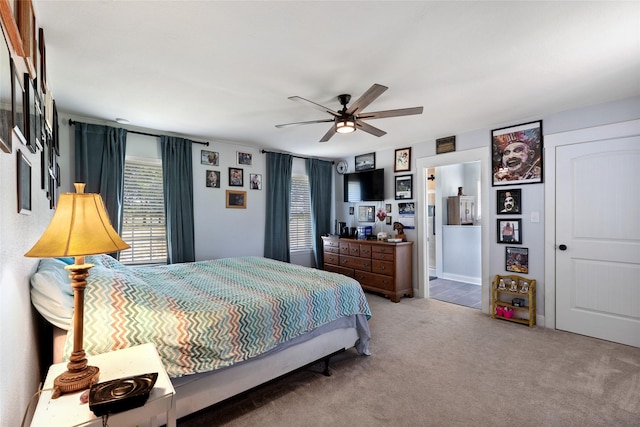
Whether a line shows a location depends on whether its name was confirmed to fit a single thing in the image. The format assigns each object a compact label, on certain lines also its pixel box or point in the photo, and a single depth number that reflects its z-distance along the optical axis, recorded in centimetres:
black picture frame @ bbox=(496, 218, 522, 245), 369
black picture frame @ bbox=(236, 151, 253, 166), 488
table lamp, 114
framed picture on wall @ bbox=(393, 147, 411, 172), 484
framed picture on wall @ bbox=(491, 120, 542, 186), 353
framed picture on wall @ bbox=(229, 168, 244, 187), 479
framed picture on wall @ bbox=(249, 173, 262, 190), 502
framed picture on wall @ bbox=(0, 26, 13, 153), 87
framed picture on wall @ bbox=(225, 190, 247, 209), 475
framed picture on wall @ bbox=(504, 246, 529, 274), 365
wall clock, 598
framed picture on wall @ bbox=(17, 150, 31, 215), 113
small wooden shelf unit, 350
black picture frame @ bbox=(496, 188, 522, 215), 369
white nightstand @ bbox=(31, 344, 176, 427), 108
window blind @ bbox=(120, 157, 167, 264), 392
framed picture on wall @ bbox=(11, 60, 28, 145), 104
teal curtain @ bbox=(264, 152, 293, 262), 517
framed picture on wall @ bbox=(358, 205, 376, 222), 550
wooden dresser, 449
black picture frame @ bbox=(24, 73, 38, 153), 128
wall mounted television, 518
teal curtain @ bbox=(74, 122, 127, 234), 352
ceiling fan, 232
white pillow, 153
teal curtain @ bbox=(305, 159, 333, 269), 578
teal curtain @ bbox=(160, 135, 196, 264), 411
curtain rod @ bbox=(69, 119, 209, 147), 346
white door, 297
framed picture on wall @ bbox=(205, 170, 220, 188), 453
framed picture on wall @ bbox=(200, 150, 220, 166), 449
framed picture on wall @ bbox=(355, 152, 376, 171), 543
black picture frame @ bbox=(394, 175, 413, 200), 482
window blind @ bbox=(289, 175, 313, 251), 567
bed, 162
